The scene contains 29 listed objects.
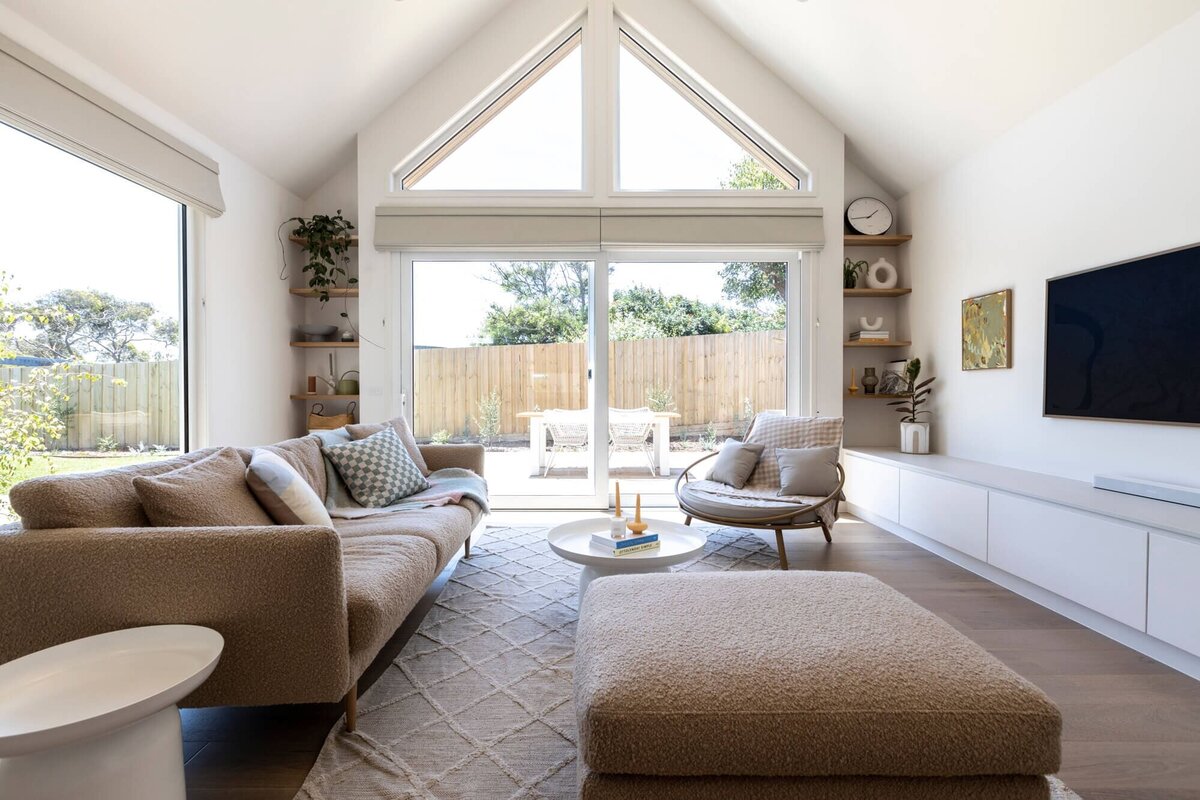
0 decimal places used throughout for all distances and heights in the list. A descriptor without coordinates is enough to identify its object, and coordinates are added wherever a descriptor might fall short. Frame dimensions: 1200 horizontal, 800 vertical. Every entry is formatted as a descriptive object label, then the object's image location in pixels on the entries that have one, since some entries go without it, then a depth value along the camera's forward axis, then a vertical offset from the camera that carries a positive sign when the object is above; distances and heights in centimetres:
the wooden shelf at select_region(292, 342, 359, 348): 458 +34
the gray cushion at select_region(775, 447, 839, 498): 353 -49
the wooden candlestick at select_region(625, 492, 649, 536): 258 -59
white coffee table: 234 -65
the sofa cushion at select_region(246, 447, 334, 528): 207 -37
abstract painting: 356 +37
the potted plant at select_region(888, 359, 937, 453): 429 -18
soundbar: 234 -40
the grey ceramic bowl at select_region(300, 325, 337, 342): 467 +44
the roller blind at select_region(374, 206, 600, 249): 445 +119
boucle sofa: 149 -51
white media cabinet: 207 -66
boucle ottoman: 107 -60
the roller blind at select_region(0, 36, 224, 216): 239 +119
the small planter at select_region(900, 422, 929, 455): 429 -34
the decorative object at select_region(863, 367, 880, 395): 470 +7
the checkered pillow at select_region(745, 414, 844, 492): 381 -31
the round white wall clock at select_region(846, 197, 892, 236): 470 +137
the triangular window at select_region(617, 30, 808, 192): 459 +190
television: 248 +23
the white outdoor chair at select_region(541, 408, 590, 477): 471 -30
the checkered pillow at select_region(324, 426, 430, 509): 295 -41
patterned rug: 152 -99
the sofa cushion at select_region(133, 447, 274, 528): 171 -33
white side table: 110 -61
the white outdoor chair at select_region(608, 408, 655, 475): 472 -30
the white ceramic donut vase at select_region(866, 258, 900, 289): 475 +91
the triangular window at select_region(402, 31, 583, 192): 457 +189
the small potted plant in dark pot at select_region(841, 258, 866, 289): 472 +93
